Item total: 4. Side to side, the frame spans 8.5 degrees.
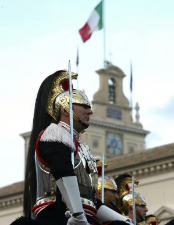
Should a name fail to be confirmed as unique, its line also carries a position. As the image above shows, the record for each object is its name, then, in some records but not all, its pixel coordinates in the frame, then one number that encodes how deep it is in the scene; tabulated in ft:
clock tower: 234.17
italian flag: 188.96
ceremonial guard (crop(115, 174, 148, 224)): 45.47
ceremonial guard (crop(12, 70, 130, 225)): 27.30
